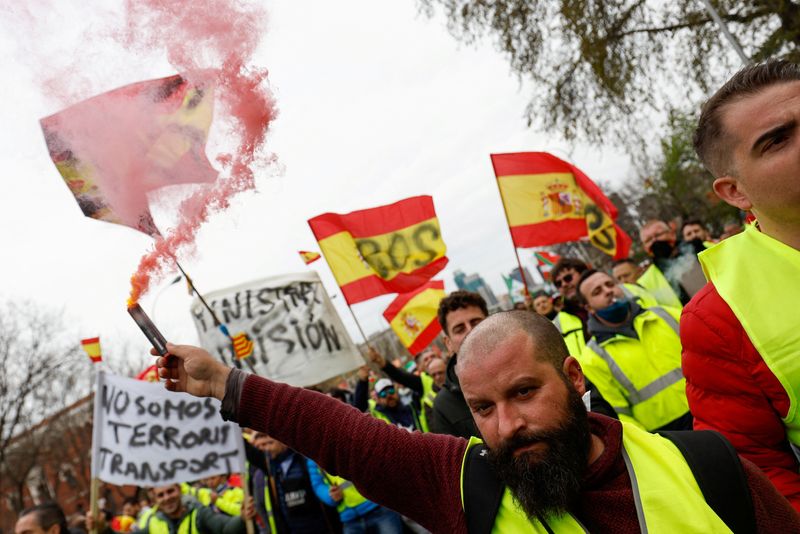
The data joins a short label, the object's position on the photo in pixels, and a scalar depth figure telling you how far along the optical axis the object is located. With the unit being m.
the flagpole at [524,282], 5.88
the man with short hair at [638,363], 3.18
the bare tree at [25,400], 25.81
